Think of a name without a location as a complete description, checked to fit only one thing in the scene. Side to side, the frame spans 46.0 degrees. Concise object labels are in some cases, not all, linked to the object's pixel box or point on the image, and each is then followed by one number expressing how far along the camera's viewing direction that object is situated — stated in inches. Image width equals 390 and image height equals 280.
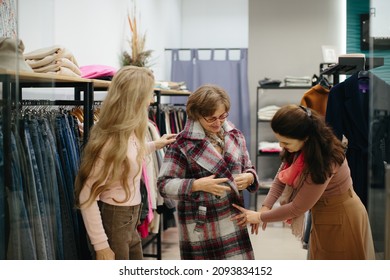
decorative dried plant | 119.9
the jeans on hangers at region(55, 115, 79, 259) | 66.0
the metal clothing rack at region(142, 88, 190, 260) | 104.0
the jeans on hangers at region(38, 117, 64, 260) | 62.6
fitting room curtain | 147.8
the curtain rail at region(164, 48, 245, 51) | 138.1
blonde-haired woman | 57.8
